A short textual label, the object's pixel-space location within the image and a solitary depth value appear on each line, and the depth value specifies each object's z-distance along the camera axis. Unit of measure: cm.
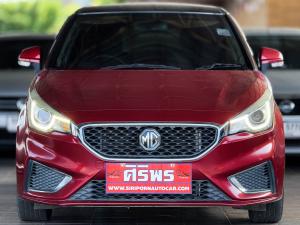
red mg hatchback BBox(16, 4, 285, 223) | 661
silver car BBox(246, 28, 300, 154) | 1006
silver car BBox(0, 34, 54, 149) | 1072
